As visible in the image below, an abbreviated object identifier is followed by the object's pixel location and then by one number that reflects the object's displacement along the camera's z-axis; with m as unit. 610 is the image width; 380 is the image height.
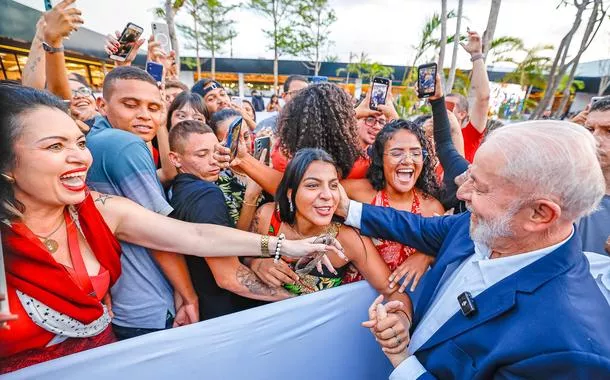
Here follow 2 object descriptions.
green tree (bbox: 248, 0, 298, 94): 23.33
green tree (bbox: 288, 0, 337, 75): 24.23
